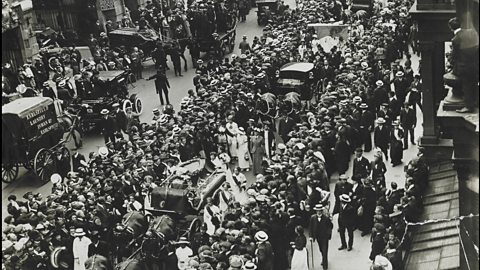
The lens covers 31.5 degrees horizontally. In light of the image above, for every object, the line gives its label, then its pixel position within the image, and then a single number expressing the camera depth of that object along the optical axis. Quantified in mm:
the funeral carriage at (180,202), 22869
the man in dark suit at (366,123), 29891
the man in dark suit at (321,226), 22516
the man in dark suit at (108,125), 32406
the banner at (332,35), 39844
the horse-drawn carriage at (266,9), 50406
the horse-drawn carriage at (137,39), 42531
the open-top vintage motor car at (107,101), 33938
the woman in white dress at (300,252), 21172
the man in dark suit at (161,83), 37094
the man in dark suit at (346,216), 23438
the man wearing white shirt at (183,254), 21688
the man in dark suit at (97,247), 22172
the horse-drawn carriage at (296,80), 34750
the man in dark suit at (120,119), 32625
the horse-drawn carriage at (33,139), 28219
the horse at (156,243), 21625
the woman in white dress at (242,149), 30094
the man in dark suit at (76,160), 29172
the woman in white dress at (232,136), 29891
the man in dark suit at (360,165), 25875
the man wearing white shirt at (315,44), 39369
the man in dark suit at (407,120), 29969
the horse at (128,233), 22578
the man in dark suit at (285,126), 30703
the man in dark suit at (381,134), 28859
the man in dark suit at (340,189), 24203
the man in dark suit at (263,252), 21094
